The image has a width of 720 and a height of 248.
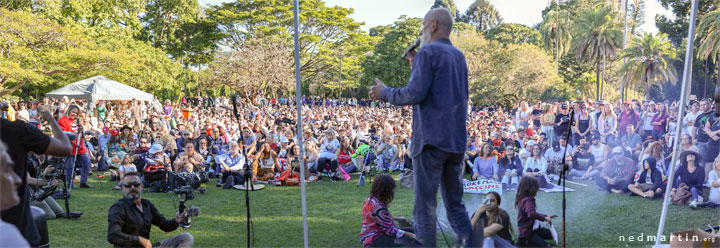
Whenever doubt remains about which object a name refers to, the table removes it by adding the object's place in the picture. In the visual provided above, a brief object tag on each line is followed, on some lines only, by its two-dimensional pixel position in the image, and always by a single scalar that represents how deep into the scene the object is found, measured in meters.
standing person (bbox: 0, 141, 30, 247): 1.78
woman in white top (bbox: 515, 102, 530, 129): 14.30
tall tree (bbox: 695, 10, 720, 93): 21.58
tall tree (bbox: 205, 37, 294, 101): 36.28
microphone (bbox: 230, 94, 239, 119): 3.78
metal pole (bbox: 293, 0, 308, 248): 3.71
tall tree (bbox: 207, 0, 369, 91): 39.53
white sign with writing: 7.91
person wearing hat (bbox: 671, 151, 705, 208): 7.85
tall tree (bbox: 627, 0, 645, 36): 58.26
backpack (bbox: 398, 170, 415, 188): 9.78
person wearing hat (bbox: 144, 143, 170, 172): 10.03
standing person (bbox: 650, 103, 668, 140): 12.20
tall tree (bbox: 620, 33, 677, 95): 33.09
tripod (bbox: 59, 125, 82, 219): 7.12
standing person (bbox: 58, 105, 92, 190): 8.78
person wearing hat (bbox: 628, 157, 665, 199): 8.52
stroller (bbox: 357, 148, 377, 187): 10.60
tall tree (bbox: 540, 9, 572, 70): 49.00
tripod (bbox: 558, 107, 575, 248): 4.42
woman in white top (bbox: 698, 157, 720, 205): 7.55
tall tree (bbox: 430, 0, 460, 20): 58.59
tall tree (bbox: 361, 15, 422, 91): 41.32
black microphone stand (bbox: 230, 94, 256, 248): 3.81
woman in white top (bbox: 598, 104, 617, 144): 12.05
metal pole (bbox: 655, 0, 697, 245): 4.07
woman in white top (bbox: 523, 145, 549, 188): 9.74
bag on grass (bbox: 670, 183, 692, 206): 7.79
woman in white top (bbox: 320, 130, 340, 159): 12.11
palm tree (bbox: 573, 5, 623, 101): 36.03
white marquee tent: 18.28
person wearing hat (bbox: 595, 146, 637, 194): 9.20
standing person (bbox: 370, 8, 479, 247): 2.93
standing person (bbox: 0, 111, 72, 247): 2.84
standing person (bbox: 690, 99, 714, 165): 9.20
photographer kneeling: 4.12
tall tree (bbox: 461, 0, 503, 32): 69.06
